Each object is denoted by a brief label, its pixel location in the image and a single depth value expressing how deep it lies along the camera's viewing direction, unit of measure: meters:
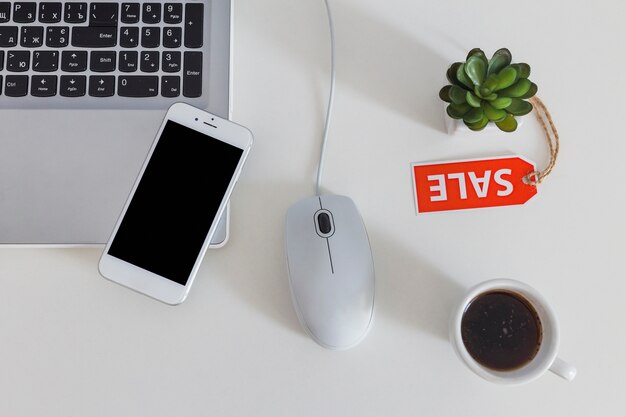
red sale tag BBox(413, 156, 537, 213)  0.59
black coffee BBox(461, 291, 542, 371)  0.52
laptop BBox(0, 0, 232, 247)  0.56
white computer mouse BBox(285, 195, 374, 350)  0.53
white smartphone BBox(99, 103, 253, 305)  0.54
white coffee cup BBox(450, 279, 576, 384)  0.50
